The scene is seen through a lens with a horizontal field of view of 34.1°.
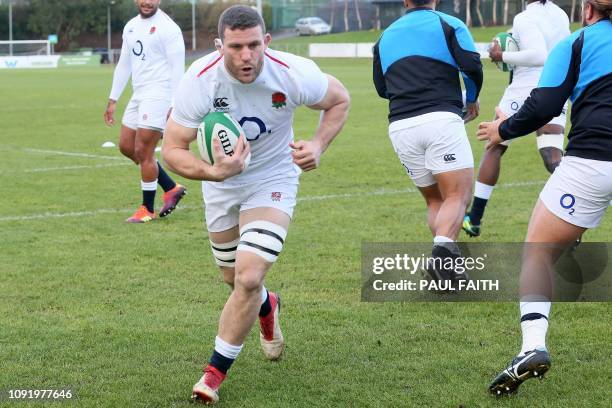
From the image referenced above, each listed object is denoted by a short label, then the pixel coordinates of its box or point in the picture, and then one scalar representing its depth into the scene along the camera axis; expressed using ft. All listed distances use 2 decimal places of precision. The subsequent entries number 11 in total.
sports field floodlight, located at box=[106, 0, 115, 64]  235.20
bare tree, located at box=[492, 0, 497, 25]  219.39
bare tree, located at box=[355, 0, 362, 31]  255.91
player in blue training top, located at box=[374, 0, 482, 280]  23.41
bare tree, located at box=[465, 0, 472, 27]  216.70
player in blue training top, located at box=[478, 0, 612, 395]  16.05
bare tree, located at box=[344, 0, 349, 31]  258.82
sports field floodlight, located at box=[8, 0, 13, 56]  263.68
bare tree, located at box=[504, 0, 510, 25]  220.02
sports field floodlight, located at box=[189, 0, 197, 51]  212.64
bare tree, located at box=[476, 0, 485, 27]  216.74
